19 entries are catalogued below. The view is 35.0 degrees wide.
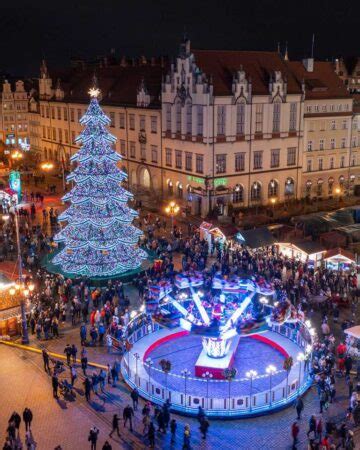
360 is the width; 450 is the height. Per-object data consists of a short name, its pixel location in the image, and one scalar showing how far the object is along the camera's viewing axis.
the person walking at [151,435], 20.45
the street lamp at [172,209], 46.55
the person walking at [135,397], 22.69
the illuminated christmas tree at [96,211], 36.72
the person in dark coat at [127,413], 21.58
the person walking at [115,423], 21.25
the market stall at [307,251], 39.06
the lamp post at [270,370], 22.59
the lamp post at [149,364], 23.73
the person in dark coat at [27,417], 21.34
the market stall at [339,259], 38.06
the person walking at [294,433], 20.48
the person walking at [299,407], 22.17
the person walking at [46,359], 25.78
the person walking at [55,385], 23.74
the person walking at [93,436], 19.94
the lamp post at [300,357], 24.28
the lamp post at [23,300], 28.22
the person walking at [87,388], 23.50
